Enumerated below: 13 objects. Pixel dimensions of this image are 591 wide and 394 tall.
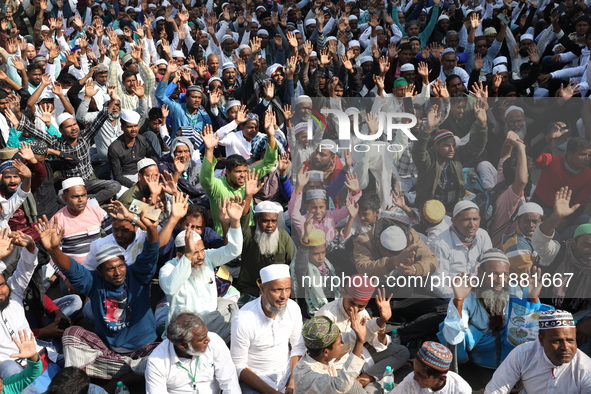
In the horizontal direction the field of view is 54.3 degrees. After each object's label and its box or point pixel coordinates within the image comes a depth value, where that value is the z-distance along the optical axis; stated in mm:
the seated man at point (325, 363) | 3004
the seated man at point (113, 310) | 3777
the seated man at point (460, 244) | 4473
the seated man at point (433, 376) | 3047
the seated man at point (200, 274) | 3809
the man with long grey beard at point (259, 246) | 4484
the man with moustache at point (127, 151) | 6137
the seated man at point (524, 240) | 4188
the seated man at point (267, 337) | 3662
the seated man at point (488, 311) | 3787
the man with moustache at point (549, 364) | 3180
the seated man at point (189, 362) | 3262
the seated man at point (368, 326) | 3754
